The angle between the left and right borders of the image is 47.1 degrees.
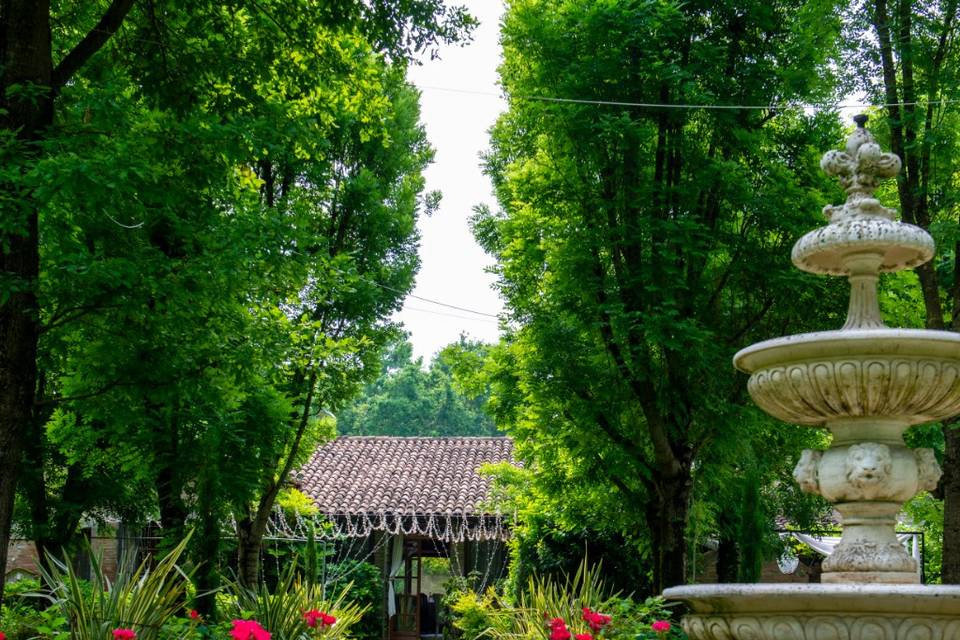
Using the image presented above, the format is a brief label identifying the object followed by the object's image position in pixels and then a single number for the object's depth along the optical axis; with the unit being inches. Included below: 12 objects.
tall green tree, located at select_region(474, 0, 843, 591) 538.6
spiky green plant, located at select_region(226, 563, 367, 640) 413.7
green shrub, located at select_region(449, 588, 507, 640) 752.3
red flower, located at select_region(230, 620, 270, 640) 290.4
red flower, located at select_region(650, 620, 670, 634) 377.7
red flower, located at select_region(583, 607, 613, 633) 401.4
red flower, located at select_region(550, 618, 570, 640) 361.1
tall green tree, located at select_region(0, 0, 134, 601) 309.0
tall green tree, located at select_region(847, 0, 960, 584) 455.2
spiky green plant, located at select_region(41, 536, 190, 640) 315.0
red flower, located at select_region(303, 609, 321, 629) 423.8
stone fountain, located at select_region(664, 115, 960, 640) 219.1
